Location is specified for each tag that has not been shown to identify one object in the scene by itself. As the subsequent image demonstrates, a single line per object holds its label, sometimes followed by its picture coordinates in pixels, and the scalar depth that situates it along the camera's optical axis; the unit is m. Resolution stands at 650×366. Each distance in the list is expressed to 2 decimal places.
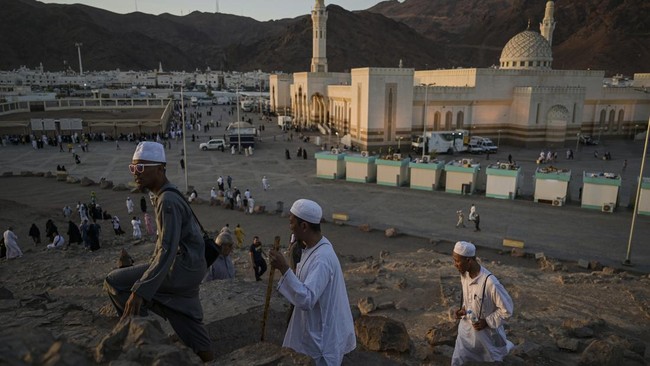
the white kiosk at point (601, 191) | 18.41
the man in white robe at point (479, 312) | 4.19
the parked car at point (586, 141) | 36.34
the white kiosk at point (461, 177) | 20.94
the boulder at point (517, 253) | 13.70
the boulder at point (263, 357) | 2.83
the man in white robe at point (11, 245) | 11.82
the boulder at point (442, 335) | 6.21
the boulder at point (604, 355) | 4.57
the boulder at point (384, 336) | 5.33
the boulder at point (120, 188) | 21.03
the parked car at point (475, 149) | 32.19
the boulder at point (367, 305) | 8.22
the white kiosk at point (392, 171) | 22.39
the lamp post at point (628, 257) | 12.96
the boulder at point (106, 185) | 21.33
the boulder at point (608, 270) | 11.92
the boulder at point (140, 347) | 2.31
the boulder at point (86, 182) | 21.75
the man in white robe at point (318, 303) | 3.06
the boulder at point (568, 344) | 6.26
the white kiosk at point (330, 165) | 23.75
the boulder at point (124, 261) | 6.86
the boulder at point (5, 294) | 4.50
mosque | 32.31
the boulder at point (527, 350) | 5.62
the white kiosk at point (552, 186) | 19.30
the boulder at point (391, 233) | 15.42
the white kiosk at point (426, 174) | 21.66
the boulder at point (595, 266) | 12.76
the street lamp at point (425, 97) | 32.49
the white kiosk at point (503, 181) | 19.95
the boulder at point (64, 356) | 1.95
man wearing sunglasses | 3.02
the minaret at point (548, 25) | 47.17
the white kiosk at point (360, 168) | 23.11
